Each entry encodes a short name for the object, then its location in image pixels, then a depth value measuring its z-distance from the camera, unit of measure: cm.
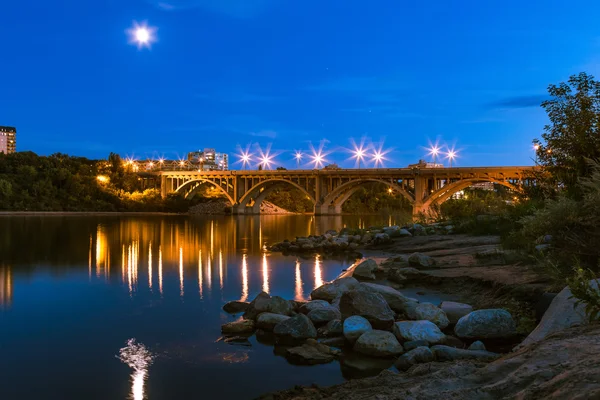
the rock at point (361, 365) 684
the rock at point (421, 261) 1488
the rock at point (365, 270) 1406
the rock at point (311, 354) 739
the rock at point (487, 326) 791
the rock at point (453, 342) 760
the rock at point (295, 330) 843
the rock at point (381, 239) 2273
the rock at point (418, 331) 770
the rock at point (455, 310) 904
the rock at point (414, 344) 745
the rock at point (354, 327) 799
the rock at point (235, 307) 1069
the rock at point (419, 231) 2255
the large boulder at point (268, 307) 965
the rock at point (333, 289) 1097
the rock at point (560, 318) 580
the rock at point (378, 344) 743
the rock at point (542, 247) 1059
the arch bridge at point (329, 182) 5779
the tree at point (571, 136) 1308
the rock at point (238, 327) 897
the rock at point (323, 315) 905
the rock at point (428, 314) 868
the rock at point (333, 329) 846
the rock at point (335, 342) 798
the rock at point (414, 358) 669
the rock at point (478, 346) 699
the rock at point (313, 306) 945
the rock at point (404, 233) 2277
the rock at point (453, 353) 644
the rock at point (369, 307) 887
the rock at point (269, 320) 898
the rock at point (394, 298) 953
